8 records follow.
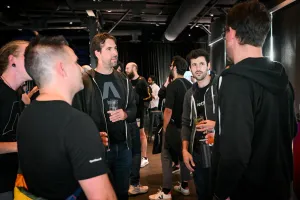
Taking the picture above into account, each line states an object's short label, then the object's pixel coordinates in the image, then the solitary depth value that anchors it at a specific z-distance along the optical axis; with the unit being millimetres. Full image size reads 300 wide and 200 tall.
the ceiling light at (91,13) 6692
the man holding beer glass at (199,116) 2227
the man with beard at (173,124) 3324
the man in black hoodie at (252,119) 1192
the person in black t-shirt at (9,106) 1705
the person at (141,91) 5014
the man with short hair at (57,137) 1028
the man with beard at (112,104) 2309
